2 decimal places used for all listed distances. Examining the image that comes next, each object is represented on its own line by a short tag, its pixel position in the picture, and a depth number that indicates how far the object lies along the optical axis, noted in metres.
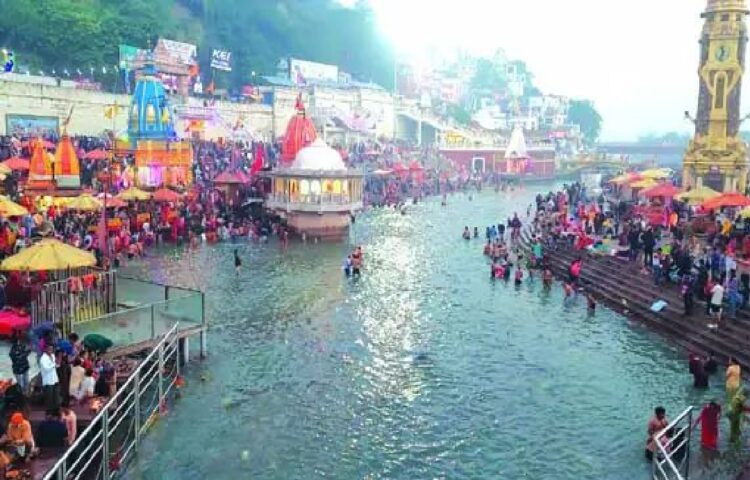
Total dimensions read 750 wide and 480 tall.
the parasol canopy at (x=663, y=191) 30.48
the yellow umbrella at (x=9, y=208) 19.50
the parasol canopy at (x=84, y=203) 25.22
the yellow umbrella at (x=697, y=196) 25.97
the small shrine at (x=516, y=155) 78.94
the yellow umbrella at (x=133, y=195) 29.31
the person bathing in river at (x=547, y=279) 23.81
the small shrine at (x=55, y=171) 28.58
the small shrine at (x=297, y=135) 38.09
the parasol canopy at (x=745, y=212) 21.14
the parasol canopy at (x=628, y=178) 41.34
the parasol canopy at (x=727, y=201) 24.03
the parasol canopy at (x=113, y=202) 28.14
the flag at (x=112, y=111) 41.33
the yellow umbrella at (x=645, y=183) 36.36
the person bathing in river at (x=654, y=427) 11.08
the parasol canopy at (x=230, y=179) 35.81
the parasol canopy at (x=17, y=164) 29.82
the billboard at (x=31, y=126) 39.50
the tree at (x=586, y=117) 133.00
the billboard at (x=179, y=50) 52.81
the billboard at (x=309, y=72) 74.34
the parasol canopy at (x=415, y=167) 60.43
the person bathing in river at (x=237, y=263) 24.91
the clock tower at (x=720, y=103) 31.92
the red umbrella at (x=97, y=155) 35.41
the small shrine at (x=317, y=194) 32.75
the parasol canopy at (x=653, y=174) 40.77
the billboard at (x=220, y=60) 63.34
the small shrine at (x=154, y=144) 34.38
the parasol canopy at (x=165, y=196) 31.33
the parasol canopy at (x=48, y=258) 13.62
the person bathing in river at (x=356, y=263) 25.15
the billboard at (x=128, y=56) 50.19
